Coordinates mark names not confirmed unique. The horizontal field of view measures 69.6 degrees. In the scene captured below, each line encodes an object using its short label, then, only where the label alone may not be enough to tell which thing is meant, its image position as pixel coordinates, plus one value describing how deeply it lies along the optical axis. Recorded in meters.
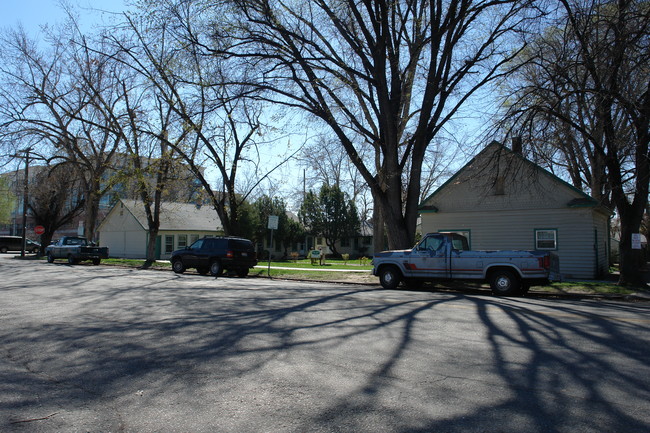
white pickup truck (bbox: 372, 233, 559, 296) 13.51
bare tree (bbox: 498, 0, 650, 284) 11.54
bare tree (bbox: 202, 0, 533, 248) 18.00
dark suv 21.78
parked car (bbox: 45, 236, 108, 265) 29.98
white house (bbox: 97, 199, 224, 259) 40.06
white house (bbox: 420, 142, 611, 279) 20.17
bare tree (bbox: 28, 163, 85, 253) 39.27
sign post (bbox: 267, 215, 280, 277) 21.63
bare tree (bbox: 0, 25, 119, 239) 30.38
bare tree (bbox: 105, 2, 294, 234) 18.08
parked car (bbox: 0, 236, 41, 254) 54.53
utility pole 31.20
